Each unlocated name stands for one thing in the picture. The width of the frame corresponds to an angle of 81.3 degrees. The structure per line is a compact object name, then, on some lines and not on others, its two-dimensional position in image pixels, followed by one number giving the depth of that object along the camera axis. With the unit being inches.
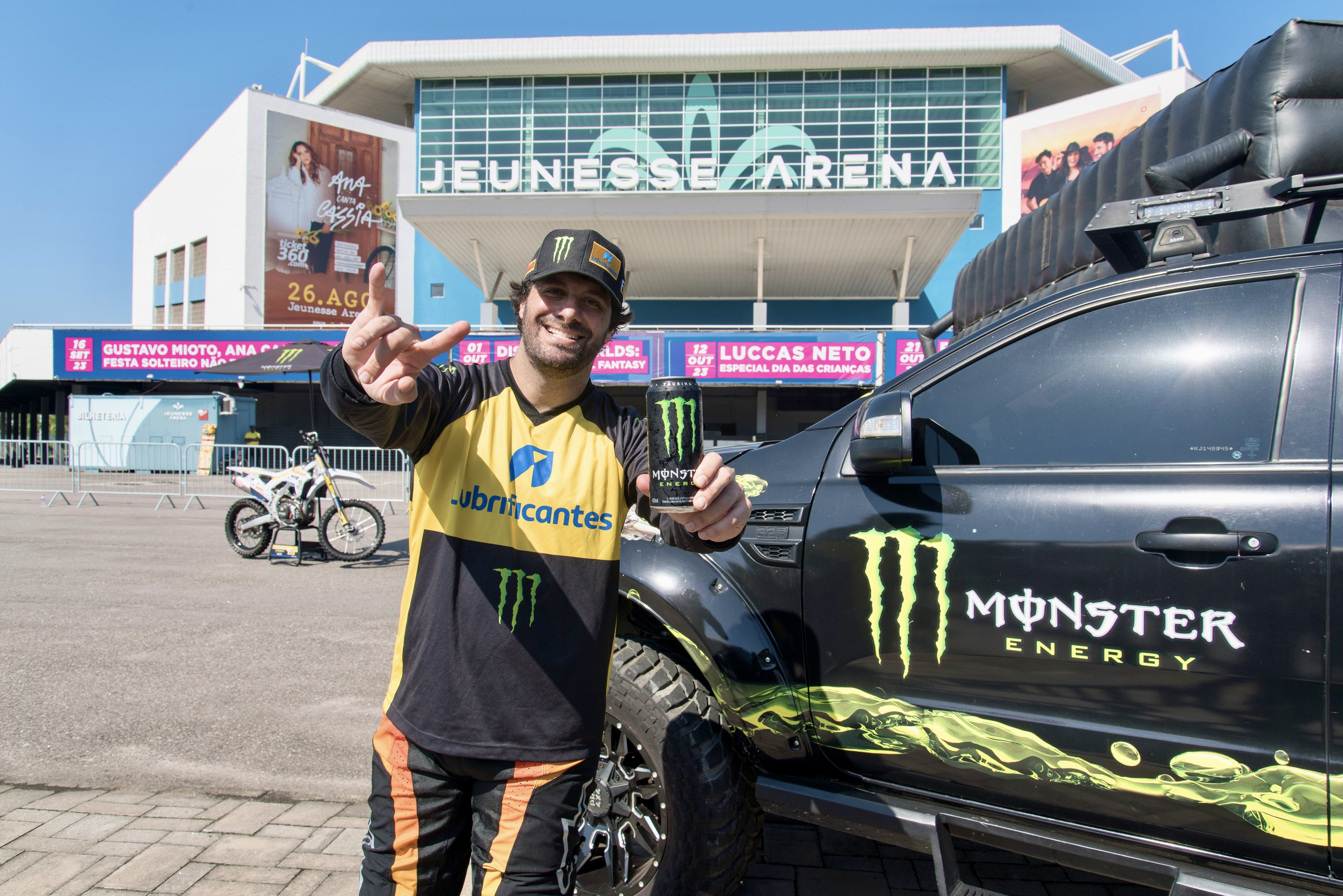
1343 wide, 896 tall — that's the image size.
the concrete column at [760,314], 852.6
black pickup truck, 66.7
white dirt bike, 331.6
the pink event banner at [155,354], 841.5
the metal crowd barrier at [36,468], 577.3
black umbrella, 373.7
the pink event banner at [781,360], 745.6
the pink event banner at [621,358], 757.9
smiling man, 63.4
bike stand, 327.3
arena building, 1034.7
